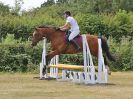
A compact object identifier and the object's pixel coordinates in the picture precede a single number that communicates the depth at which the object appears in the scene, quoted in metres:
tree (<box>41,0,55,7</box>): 101.32
